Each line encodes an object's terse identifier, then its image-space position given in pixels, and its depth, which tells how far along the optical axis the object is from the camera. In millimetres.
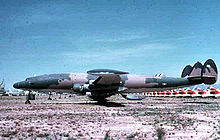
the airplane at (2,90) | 77888
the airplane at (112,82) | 28022
